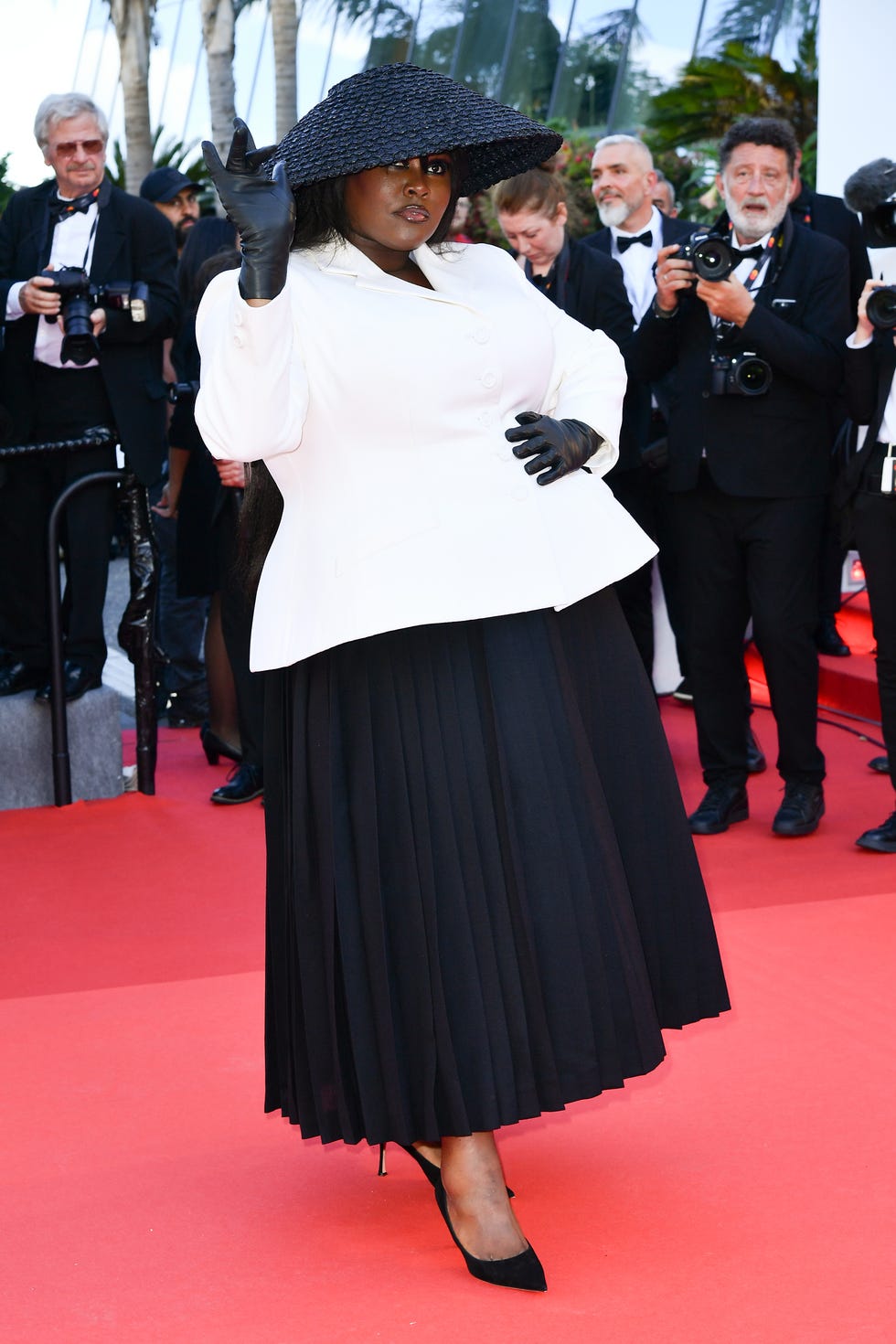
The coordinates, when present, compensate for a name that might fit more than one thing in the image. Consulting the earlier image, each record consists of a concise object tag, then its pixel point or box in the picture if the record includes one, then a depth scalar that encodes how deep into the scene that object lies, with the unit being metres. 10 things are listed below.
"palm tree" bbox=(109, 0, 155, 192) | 24.17
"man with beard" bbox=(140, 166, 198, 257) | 8.02
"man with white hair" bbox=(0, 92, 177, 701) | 5.60
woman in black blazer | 5.73
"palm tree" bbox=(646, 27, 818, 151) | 14.85
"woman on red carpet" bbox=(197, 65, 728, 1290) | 2.41
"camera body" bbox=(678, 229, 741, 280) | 4.70
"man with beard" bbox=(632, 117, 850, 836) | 4.86
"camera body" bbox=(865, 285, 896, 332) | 4.63
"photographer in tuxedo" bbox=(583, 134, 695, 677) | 6.06
